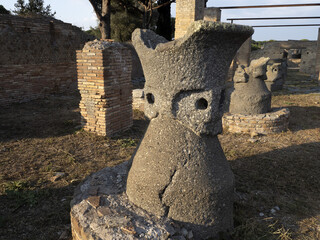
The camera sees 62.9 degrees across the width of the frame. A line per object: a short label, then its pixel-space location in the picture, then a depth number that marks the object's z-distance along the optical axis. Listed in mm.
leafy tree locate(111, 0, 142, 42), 21375
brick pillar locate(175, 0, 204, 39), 10979
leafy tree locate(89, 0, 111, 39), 12750
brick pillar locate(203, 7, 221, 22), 12867
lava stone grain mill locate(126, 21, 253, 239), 2279
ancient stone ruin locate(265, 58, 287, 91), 11742
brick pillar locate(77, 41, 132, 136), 5570
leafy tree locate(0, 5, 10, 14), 18034
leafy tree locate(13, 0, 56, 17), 23484
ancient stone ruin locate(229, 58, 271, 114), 6438
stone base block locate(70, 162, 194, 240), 2139
